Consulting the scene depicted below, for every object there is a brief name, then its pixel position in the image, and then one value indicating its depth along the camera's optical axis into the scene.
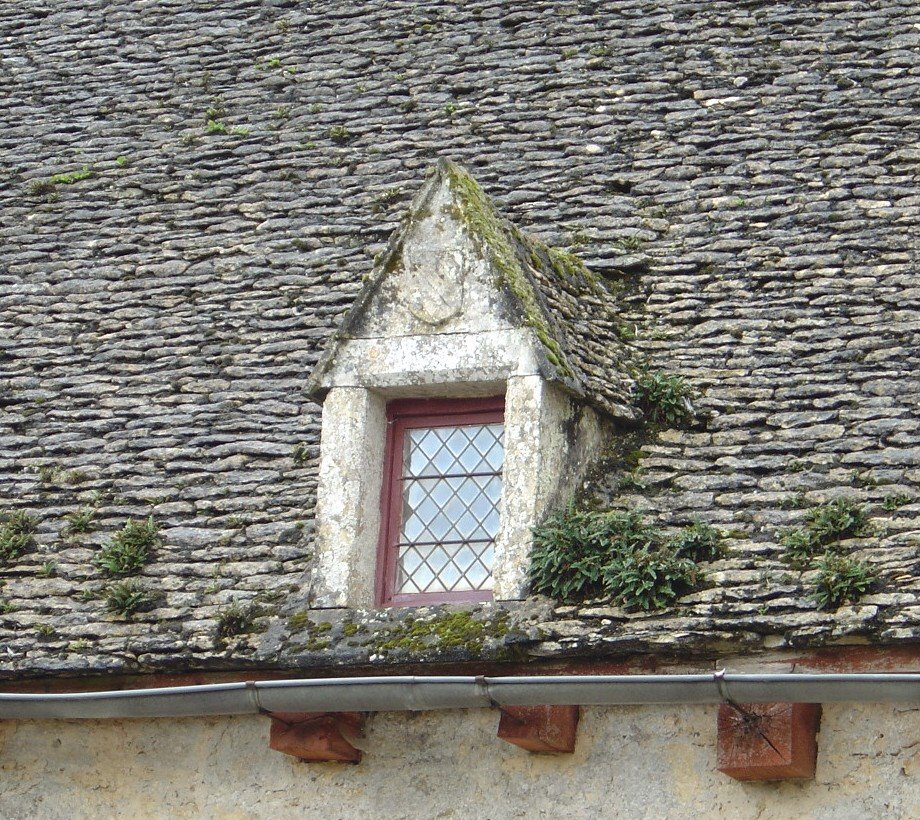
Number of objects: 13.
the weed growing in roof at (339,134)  21.44
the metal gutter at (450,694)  14.34
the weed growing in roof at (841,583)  14.62
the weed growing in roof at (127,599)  16.58
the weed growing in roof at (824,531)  15.20
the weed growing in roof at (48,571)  17.14
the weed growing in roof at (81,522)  17.55
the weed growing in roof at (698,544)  15.37
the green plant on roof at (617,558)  15.15
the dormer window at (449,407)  16.34
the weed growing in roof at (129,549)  16.98
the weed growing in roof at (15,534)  17.48
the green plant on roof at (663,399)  16.94
